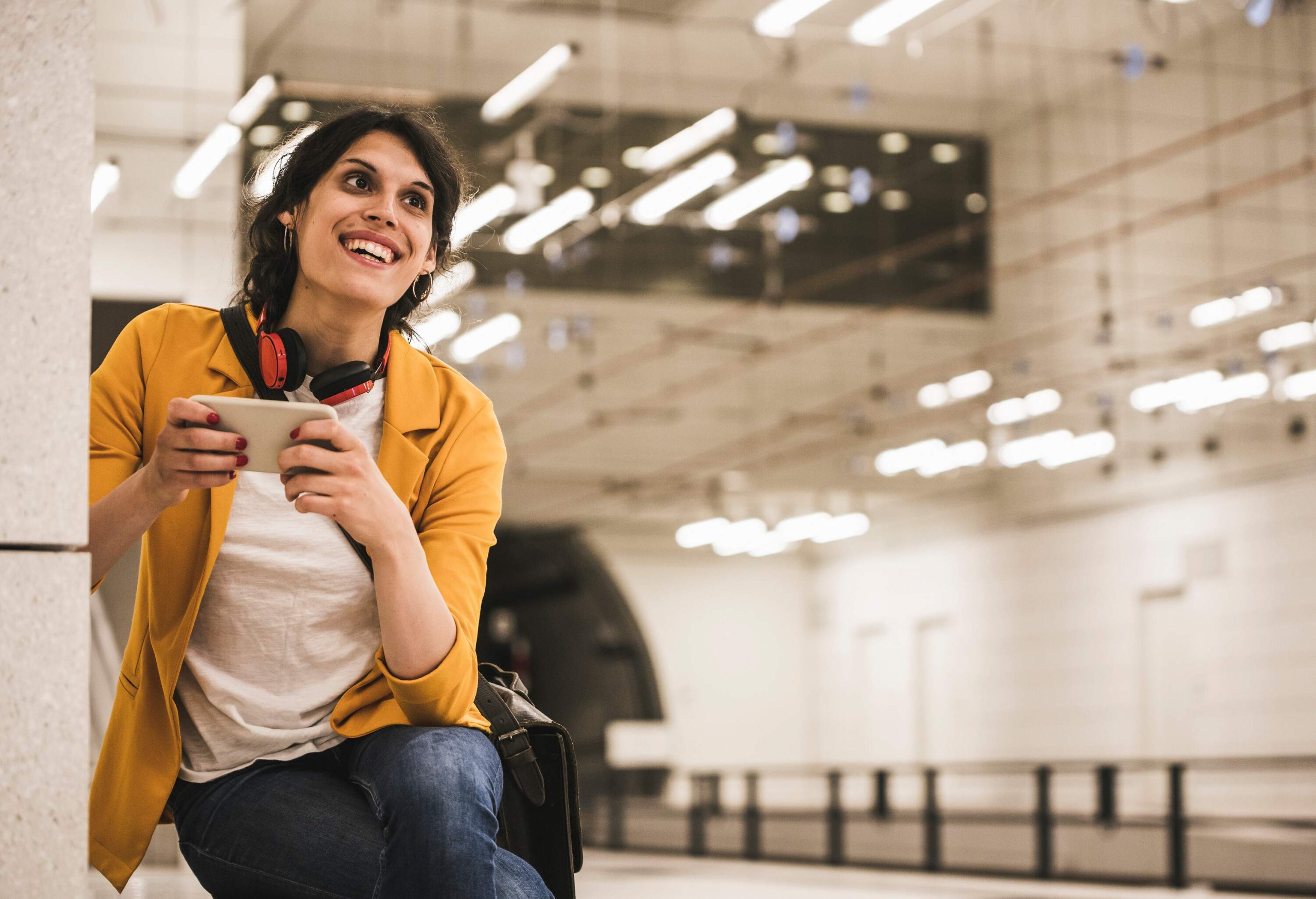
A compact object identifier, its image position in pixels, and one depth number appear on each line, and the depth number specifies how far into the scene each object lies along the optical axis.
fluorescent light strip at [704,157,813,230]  10.97
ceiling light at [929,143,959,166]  20.89
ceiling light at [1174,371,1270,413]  13.59
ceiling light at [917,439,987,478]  17.23
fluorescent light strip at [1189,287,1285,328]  11.71
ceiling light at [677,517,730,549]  22.95
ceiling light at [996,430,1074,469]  16.81
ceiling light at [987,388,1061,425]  16.45
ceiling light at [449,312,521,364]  13.52
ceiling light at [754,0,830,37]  7.72
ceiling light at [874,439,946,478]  18.19
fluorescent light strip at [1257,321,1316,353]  12.42
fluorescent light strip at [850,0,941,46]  7.60
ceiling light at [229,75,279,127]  8.55
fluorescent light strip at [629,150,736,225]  10.20
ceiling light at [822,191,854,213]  20.56
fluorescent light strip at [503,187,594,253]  11.25
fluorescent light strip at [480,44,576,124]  9.60
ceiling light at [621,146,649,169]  15.89
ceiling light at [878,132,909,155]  20.47
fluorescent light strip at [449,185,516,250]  10.88
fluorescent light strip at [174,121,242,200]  7.45
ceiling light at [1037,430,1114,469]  16.91
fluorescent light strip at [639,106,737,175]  9.91
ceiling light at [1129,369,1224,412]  13.82
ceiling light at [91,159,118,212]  6.36
